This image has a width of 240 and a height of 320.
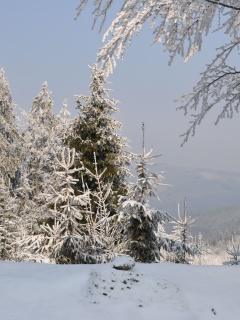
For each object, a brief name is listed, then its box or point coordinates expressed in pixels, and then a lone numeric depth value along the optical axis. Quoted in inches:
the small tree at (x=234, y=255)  719.6
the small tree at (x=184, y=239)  412.2
